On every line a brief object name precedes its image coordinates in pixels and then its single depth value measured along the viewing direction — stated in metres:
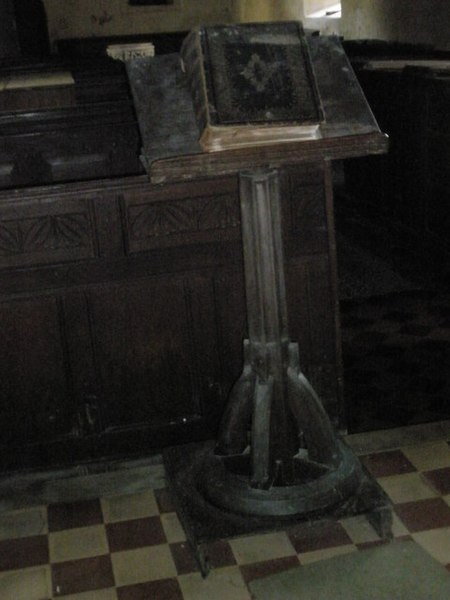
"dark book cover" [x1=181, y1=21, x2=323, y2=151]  2.36
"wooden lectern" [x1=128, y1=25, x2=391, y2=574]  2.49
